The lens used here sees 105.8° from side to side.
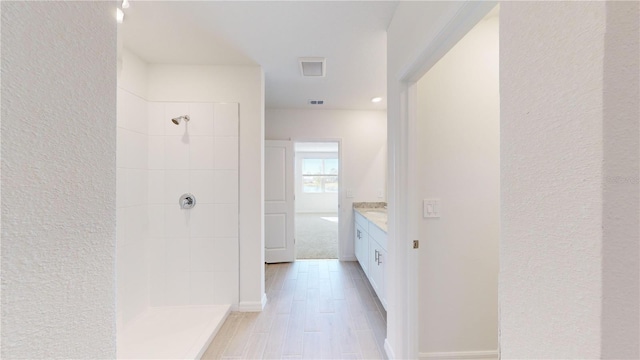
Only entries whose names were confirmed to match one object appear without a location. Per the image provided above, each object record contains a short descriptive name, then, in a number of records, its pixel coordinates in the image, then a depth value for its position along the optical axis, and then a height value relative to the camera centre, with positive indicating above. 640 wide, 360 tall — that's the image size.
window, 9.05 +0.19
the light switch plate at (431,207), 1.63 -0.18
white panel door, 3.66 -0.32
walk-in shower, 2.29 -0.28
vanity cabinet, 2.28 -0.80
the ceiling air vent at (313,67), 2.26 +1.12
